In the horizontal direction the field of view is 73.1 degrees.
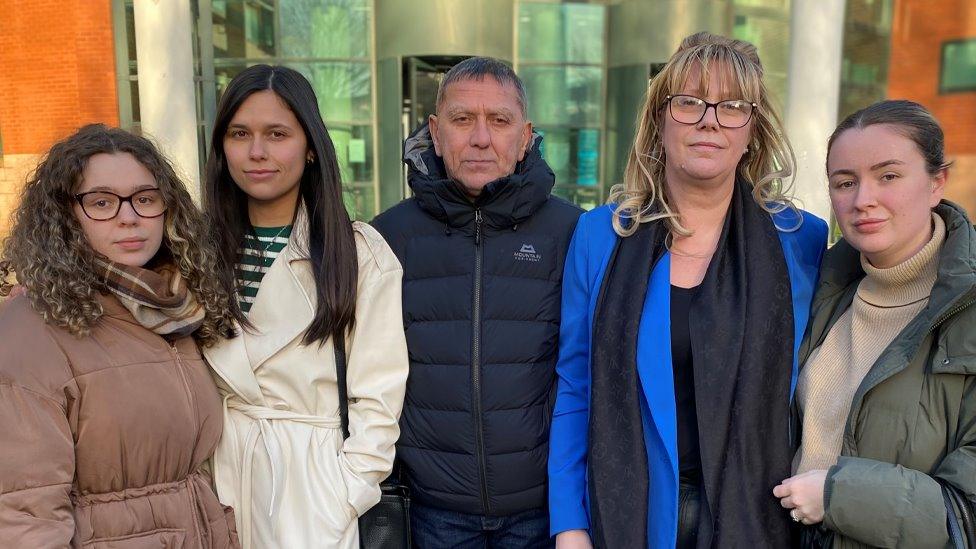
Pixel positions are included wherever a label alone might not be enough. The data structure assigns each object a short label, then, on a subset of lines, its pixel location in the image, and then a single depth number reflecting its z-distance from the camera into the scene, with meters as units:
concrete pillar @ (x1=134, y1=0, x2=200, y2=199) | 8.02
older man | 2.33
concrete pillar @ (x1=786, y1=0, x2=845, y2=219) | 8.28
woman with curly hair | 1.63
